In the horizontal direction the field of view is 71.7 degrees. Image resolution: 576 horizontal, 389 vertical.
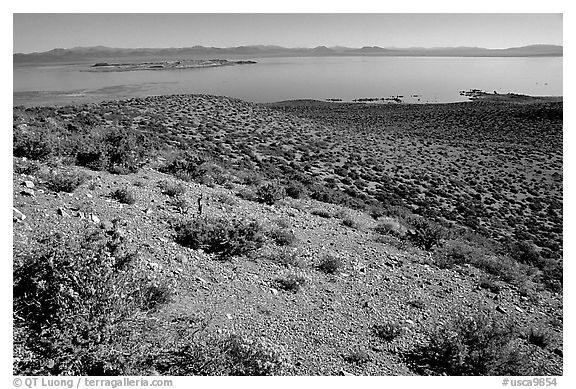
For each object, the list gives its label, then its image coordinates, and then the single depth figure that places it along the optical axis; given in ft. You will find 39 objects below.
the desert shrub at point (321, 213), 41.63
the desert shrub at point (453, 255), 33.32
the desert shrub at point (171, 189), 34.22
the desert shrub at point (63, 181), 27.73
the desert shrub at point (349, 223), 39.86
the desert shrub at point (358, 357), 18.93
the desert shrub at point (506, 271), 33.24
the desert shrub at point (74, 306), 14.97
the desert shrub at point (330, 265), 27.53
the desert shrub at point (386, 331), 21.18
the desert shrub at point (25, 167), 29.19
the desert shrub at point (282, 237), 30.37
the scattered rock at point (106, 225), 24.32
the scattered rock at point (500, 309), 28.02
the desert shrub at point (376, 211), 48.71
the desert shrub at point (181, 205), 31.55
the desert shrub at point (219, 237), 26.23
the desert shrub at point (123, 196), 29.63
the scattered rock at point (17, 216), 22.20
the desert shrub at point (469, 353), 18.93
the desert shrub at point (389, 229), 39.60
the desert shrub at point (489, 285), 30.48
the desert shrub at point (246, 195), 41.04
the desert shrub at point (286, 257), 27.20
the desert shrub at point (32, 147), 33.22
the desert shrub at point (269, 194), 40.98
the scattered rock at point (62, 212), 24.05
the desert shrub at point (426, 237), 36.91
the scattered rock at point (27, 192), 25.57
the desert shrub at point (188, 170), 42.77
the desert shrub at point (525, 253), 45.85
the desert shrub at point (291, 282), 24.01
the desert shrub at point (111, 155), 36.68
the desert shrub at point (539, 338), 24.54
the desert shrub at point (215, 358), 16.08
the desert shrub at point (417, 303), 25.29
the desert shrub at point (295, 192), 48.08
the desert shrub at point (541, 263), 36.94
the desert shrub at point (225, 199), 37.01
